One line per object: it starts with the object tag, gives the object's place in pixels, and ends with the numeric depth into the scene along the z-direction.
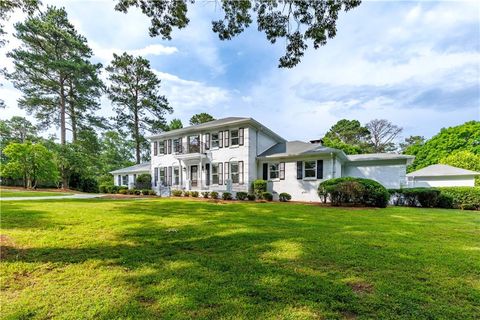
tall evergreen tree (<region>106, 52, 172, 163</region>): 31.16
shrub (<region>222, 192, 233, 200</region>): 17.08
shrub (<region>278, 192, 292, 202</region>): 16.30
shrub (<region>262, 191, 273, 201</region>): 16.75
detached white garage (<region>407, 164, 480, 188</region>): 19.50
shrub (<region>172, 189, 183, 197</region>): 19.48
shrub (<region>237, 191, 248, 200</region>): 16.67
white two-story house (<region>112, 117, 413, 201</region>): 16.84
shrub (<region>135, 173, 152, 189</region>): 23.05
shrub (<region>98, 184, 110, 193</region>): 24.92
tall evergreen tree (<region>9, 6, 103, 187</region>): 21.83
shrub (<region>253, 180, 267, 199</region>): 17.38
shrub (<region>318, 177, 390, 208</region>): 12.32
